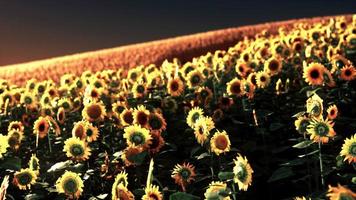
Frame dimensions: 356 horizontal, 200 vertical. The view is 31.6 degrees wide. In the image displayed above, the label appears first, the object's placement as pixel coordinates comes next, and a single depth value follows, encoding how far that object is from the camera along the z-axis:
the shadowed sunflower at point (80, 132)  5.42
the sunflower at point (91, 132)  5.70
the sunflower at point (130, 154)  5.05
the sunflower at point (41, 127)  6.20
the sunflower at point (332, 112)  4.93
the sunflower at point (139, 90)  7.26
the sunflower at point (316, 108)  4.59
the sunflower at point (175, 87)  7.24
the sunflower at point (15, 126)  6.46
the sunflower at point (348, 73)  6.70
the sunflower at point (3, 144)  5.18
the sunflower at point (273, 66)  7.84
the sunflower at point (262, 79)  7.34
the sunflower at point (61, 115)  6.66
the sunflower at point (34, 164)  5.12
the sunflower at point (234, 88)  6.95
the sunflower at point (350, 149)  4.17
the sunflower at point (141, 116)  5.45
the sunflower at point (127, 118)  5.74
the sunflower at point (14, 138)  6.11
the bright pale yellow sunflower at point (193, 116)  5.54
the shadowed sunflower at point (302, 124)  4.87
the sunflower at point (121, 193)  3.88
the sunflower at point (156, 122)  5.51
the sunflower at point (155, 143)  5.29
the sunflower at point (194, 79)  8.05
